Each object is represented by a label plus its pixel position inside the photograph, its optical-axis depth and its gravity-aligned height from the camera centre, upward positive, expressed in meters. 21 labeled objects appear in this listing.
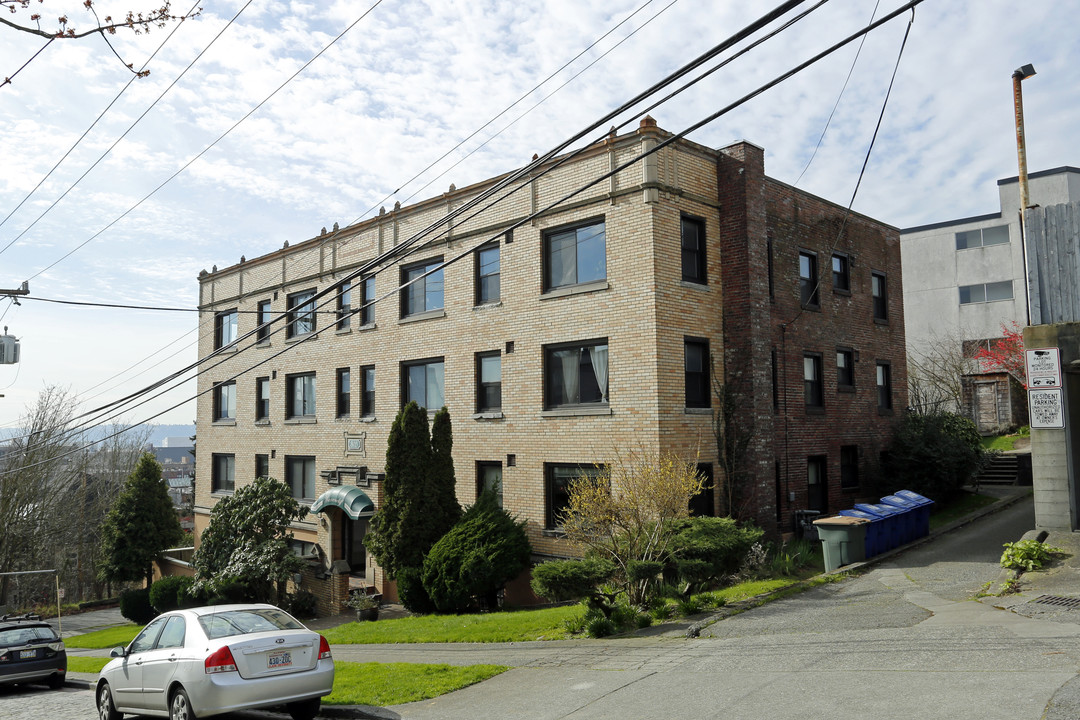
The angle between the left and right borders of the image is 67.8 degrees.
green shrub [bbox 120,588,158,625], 30.08 -6.00
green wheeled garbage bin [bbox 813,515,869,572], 16.12 -2.29
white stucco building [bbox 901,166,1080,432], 45.22 +8.91
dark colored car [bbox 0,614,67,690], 15.69 -4.07
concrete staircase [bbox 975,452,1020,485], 26.56 -1.57
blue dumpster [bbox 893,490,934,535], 18.73 -1.88
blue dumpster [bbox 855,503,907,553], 17.28 -2.12
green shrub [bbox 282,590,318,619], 22.98 -4.66
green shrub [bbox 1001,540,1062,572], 13.04 -2.15
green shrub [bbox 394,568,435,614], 19.02 -3.63
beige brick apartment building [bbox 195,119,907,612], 18.16 +2.43
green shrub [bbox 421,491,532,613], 17.64 -2.76
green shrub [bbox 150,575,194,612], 27.30 -5.03
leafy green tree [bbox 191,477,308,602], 22.22 -2.91
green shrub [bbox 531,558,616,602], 12.82 -2.30
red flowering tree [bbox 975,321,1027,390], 32.31 +2.82
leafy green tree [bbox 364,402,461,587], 19.80 -1.42
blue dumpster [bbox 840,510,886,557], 16.75 -2.22
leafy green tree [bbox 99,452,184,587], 32.22 -3.35
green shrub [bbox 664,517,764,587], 13.41 -2.03
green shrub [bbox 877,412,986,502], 22.66 -1.01
